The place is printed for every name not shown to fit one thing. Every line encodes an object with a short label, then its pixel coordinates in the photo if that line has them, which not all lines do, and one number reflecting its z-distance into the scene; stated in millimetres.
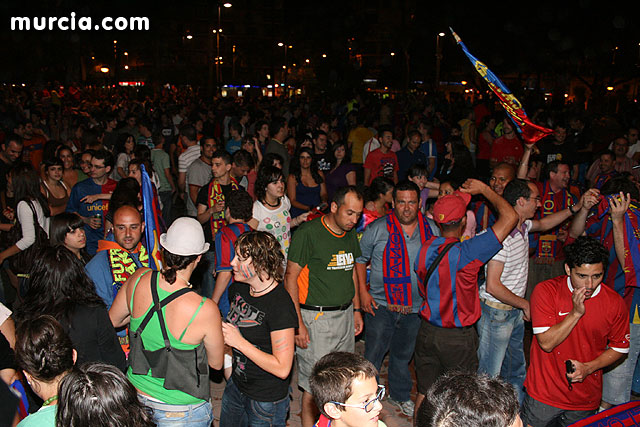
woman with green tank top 3295
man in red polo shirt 3834
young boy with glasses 2607
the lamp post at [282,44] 68106
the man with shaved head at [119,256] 4504
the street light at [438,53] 38938
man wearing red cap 4285
